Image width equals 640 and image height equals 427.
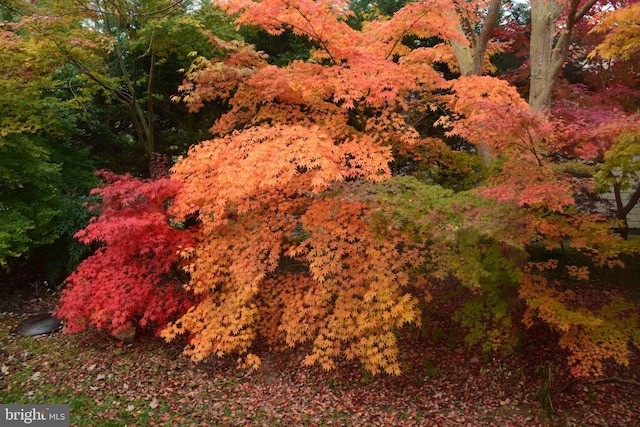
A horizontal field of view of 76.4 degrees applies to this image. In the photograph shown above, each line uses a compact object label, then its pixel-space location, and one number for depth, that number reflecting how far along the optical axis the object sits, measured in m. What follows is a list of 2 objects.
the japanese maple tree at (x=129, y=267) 7.45
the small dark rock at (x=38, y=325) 8.48
